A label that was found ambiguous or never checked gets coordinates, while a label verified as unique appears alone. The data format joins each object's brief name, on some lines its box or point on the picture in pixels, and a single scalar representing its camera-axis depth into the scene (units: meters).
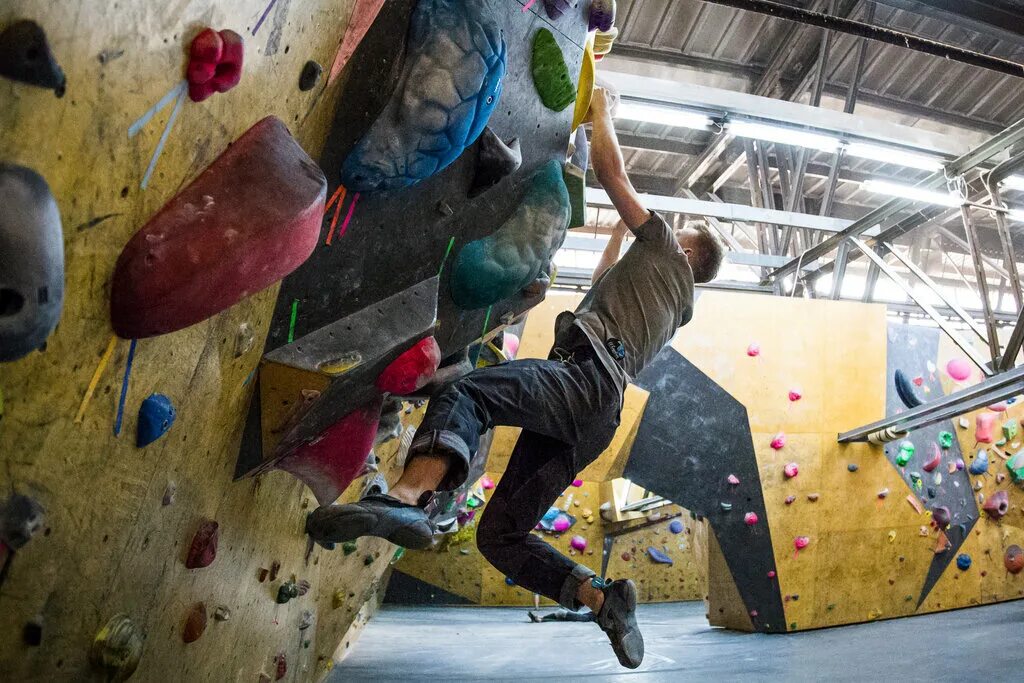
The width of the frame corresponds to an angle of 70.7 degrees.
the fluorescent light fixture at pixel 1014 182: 4.36
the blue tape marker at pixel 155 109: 0.76
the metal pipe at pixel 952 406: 3.81
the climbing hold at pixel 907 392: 4.80
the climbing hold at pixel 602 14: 1.58
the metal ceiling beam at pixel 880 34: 3.34
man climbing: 1.70
